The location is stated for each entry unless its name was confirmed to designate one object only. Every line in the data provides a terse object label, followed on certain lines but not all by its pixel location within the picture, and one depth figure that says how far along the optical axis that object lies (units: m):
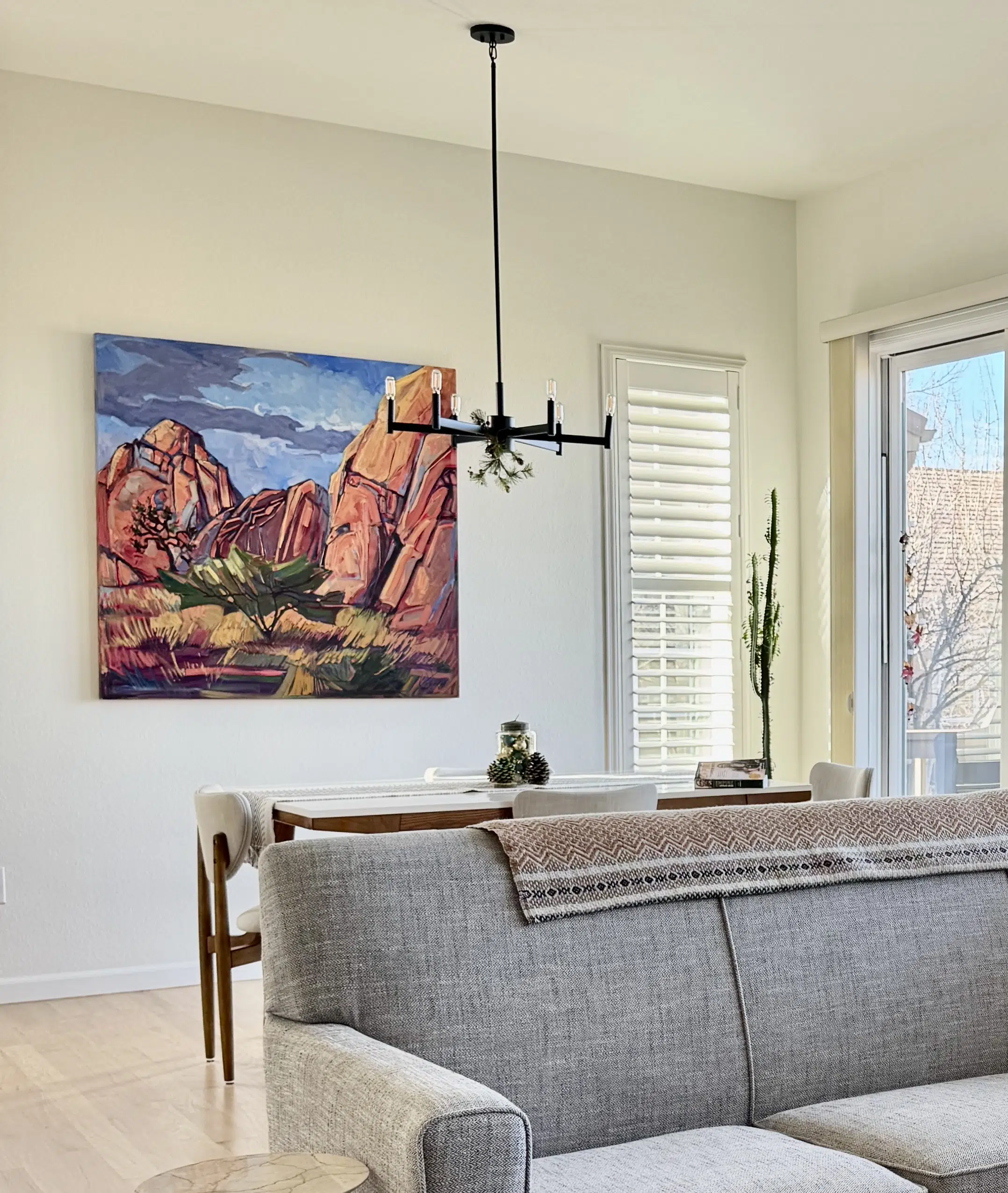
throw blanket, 2.24
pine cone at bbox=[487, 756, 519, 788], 4.19
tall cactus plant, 5.70
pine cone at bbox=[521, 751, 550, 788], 4.23
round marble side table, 1.54
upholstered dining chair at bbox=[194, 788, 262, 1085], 3.73
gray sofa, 1.89
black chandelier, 4.00
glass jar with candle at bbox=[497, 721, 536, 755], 4.27
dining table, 3.64
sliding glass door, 5.38
